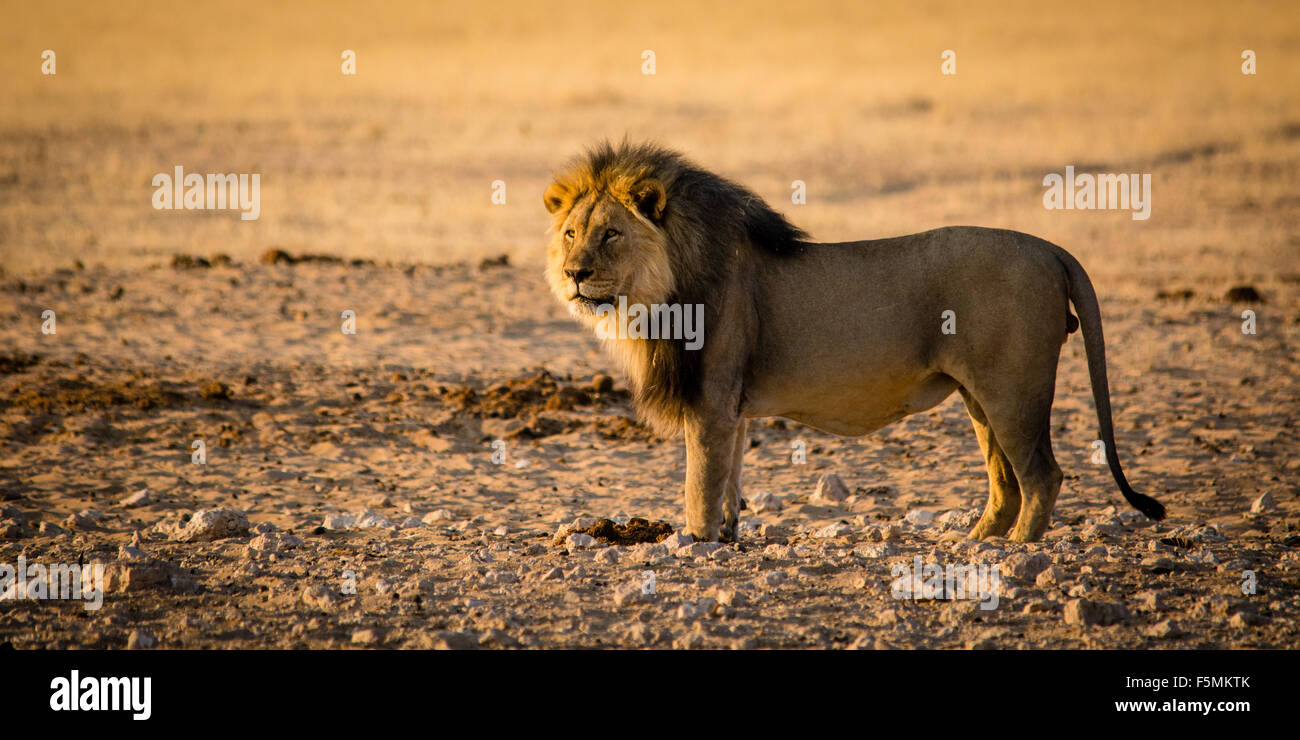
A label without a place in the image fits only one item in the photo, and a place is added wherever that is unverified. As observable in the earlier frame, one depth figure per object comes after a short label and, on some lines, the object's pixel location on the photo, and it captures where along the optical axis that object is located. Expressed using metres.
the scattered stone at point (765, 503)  16.75
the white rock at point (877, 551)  13.59
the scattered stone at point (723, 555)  13.41
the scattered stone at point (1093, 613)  11.36
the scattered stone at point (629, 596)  12.02
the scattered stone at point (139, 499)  16.56
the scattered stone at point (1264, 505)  16.02
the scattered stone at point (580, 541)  14.17
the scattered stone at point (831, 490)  17.08
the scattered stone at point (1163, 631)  11.12
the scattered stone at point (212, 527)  14.77
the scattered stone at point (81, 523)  15.20
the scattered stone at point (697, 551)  13.46
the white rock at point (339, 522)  15.48
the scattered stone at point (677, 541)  13.69
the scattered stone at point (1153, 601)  11.78
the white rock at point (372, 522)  15.52
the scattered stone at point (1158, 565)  12.98
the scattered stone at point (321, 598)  12.09
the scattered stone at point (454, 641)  10.81
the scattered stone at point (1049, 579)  12.37
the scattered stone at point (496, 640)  10.93
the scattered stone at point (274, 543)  14.03
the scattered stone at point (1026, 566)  12.56
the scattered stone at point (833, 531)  15.08
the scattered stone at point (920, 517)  15.66
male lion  13.73
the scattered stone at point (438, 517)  15.95
